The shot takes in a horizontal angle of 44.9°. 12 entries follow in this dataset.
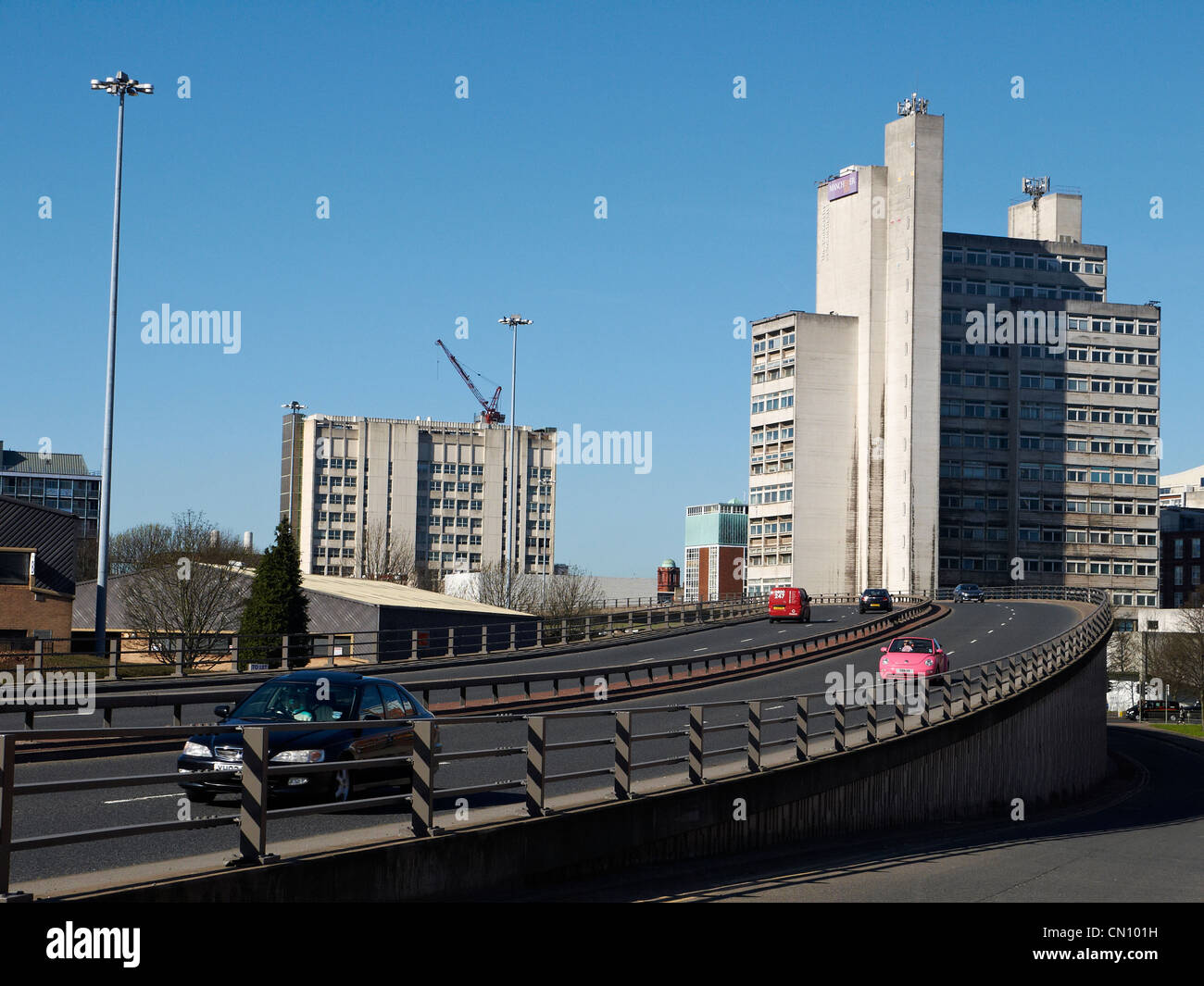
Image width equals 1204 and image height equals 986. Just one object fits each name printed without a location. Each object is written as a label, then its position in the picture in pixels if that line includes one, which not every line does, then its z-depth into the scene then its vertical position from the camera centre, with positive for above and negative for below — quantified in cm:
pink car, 4253 -309
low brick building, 5931 -138
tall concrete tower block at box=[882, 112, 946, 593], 13900 +2139
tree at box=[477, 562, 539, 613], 11892 -402
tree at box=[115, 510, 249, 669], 6406 -275
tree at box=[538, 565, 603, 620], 11894 -460
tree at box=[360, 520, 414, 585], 14392 -253
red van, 7312 -266
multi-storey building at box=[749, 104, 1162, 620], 14175 +1530
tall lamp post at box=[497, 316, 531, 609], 8719 +1349
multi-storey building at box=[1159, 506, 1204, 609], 16788 +62
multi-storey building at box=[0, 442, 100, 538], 14925 +118
